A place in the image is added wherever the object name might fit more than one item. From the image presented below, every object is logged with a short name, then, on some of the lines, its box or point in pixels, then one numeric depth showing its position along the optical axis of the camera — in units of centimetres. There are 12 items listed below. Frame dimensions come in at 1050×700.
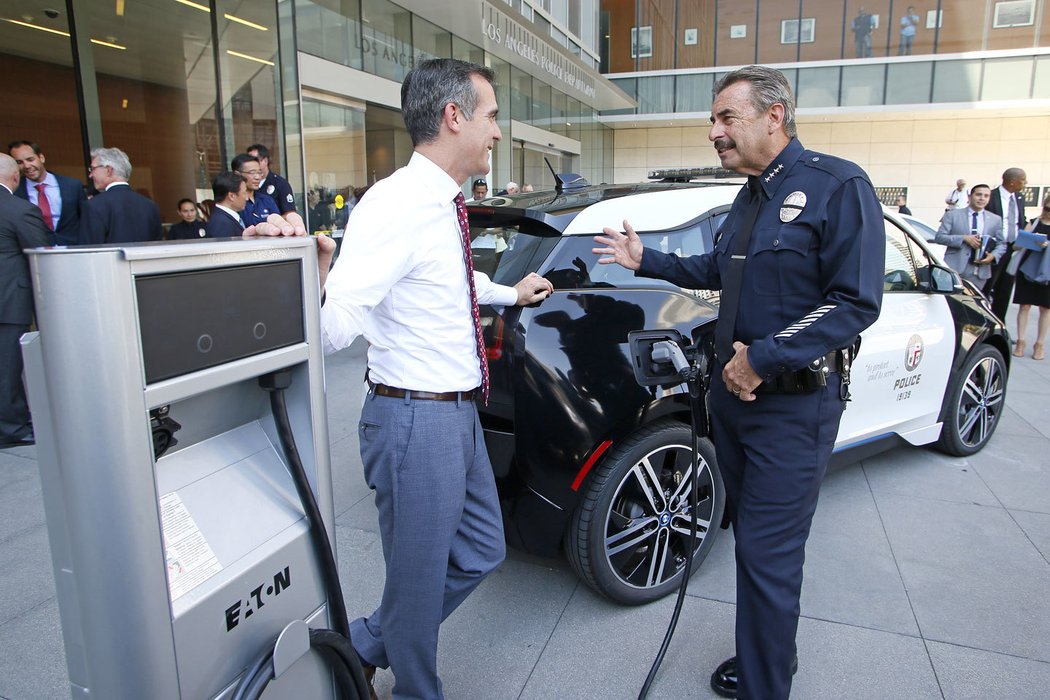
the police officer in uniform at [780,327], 191
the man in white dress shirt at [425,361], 180
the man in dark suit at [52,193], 578
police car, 247
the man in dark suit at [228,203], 533
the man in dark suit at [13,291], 445
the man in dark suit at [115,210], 533
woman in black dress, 728
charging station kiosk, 99
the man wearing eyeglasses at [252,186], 592
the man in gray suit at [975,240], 776
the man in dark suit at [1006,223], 786
